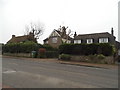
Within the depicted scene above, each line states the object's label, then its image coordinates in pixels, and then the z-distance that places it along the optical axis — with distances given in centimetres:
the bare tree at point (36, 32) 3023
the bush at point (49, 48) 2234
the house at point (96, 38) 2379
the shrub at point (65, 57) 1556
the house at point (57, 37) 2866
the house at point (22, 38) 2907
